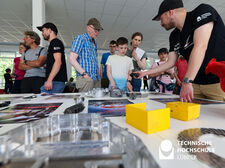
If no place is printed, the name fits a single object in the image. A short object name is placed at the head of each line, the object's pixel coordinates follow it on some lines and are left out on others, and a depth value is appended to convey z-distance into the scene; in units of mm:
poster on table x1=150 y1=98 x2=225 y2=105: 720
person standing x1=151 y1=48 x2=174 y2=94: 1668
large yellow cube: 328
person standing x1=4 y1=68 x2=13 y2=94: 4911
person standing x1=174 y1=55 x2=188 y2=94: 1323
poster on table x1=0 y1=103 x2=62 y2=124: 441
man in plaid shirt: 1185
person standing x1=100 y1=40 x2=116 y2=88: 1968
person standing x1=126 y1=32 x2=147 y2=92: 1564
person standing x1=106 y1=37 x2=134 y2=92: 1342
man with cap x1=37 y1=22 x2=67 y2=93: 1188
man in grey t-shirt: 1327
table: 219
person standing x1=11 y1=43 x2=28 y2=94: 1740
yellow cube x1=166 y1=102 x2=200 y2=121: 420
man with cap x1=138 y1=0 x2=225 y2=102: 678
